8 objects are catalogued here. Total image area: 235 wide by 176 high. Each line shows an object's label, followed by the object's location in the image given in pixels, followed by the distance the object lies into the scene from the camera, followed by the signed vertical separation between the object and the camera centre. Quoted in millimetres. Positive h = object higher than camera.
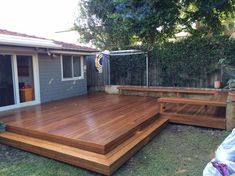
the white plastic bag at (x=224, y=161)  2389 -1037
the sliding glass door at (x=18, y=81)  6566 -242
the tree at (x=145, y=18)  8273 +2289
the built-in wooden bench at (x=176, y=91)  7462 -731
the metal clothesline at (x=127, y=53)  8960 +821
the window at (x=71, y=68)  8734 +207
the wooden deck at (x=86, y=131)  3676 -1187
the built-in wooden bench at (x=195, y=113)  5433 -1160
